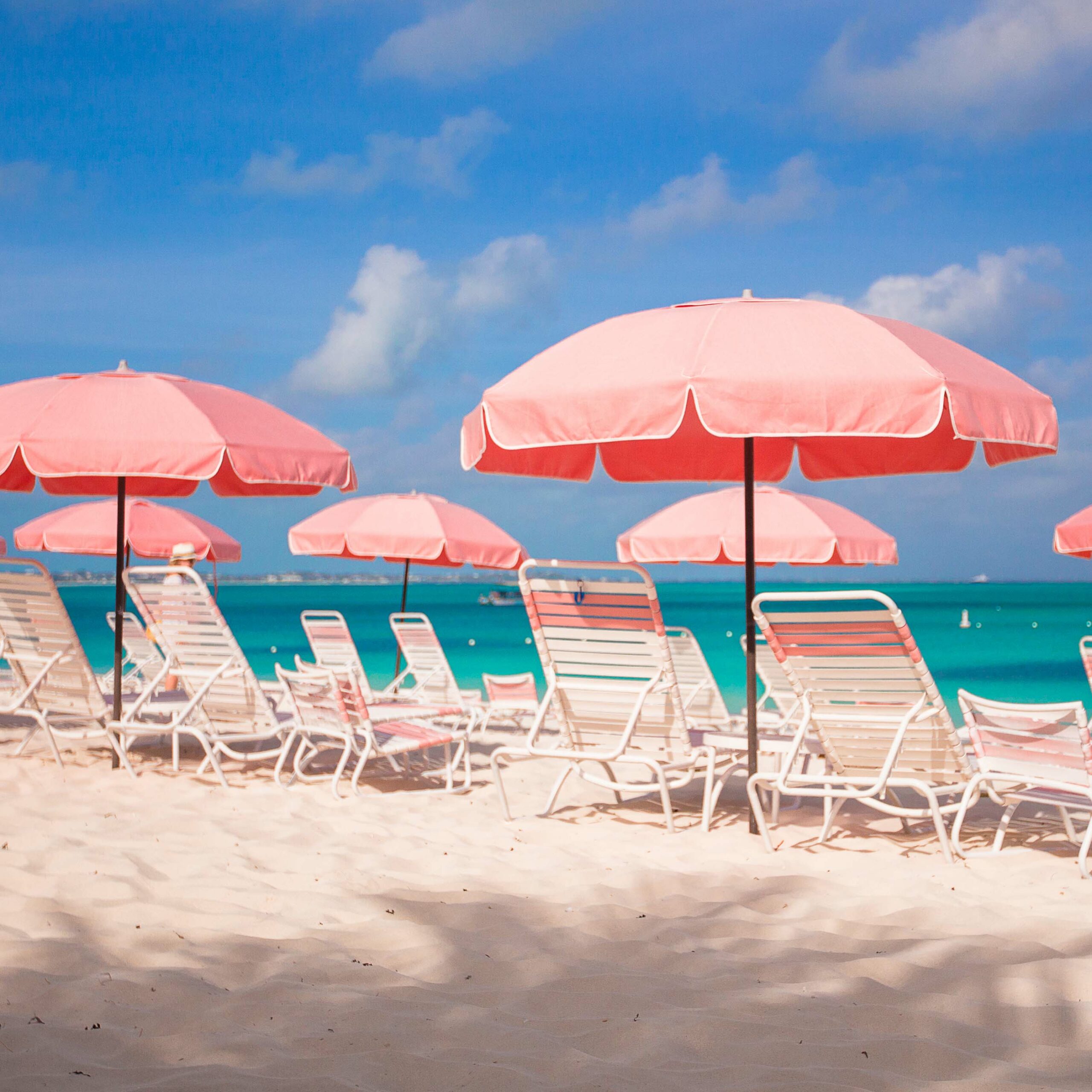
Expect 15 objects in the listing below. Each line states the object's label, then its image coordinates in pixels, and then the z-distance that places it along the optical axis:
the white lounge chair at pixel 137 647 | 8.72
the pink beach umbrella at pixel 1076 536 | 6.85
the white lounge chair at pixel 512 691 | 9.49
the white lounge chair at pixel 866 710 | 4.21
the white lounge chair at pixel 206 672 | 5.81
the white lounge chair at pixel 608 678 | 4.61
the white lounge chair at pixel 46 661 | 5.95
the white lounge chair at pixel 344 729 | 5.72
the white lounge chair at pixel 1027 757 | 4.22
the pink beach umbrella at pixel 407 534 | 9.04
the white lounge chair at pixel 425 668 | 8.70
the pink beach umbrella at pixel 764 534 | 7.52
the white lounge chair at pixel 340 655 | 7.18
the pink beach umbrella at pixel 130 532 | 10.54
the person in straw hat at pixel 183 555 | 10.21
